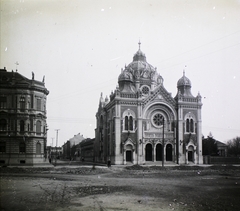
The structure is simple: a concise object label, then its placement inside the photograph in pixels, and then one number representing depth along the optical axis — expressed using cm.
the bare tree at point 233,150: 9326
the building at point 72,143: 12374
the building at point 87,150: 7819
